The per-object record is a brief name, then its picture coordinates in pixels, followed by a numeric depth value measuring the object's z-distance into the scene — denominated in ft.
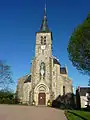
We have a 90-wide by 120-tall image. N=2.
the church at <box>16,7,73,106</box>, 68.52
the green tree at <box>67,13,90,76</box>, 36.49
